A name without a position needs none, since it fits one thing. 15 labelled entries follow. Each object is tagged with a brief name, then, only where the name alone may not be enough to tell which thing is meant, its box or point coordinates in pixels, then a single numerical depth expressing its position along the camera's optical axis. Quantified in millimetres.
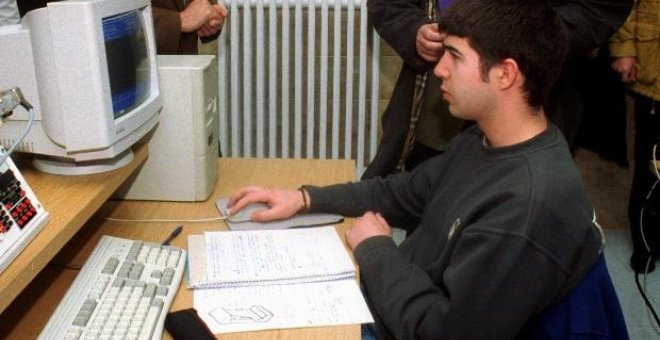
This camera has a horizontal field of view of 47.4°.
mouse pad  1635
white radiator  3221
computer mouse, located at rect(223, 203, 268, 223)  1660
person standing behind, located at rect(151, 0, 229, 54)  2256
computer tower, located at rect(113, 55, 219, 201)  1713
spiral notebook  1378
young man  1191
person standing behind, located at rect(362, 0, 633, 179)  2186
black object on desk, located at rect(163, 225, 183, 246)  1556
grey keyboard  1173
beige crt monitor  1297
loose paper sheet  1239
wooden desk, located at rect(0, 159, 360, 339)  1237
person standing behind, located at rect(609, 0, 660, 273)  2789
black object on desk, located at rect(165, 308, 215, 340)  1175
